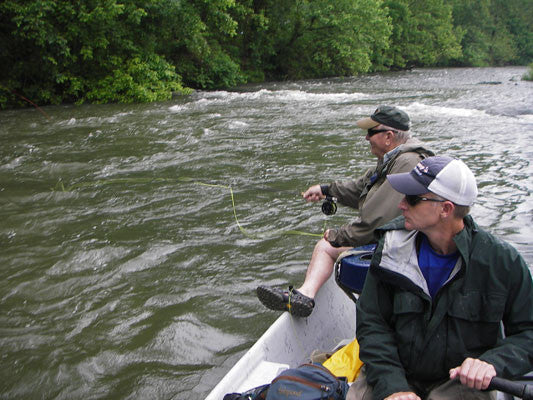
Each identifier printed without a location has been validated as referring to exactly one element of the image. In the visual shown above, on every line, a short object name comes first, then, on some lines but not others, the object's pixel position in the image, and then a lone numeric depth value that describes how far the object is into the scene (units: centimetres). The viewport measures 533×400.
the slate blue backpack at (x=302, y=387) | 218
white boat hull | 262
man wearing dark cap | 328
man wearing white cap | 208
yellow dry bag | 256
